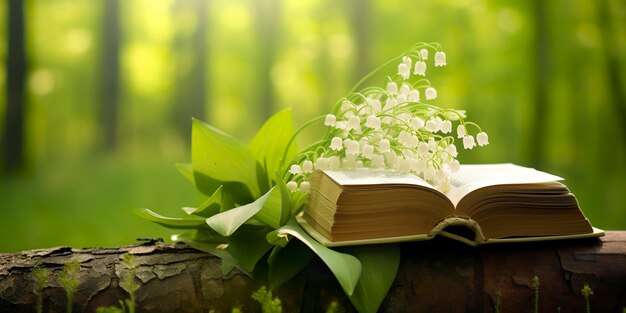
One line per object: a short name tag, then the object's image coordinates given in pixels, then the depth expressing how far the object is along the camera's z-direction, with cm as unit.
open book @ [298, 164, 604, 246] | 114
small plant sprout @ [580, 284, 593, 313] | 109
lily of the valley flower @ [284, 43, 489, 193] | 127
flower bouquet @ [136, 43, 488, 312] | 114
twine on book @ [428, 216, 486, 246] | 116
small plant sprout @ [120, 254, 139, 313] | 105
